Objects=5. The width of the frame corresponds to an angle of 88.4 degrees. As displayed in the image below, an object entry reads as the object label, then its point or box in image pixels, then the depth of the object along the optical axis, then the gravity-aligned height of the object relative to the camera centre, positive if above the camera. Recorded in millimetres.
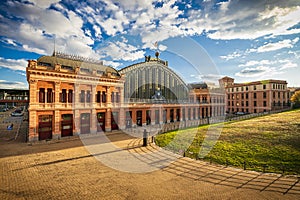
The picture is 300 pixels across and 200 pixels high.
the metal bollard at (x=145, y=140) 21172 -5314
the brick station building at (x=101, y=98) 23891 +724
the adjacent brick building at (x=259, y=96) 53750 +1985
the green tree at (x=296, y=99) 52531 +878
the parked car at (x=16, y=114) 57244 -4902
